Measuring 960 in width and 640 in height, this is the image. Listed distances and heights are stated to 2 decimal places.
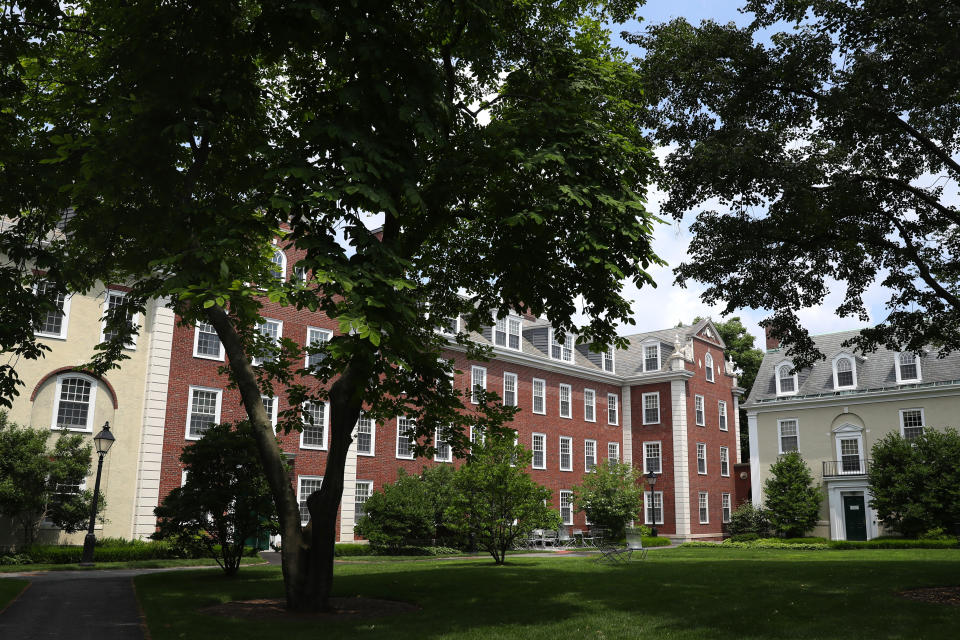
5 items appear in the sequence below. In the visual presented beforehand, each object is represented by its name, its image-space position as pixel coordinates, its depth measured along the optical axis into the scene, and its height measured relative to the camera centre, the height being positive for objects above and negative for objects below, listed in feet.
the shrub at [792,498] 131.34 -0.86
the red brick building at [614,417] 117.50 +15.13
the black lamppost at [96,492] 71.10 -0.67
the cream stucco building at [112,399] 82.33 +9.52
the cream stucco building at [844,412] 130.00 +14.51
